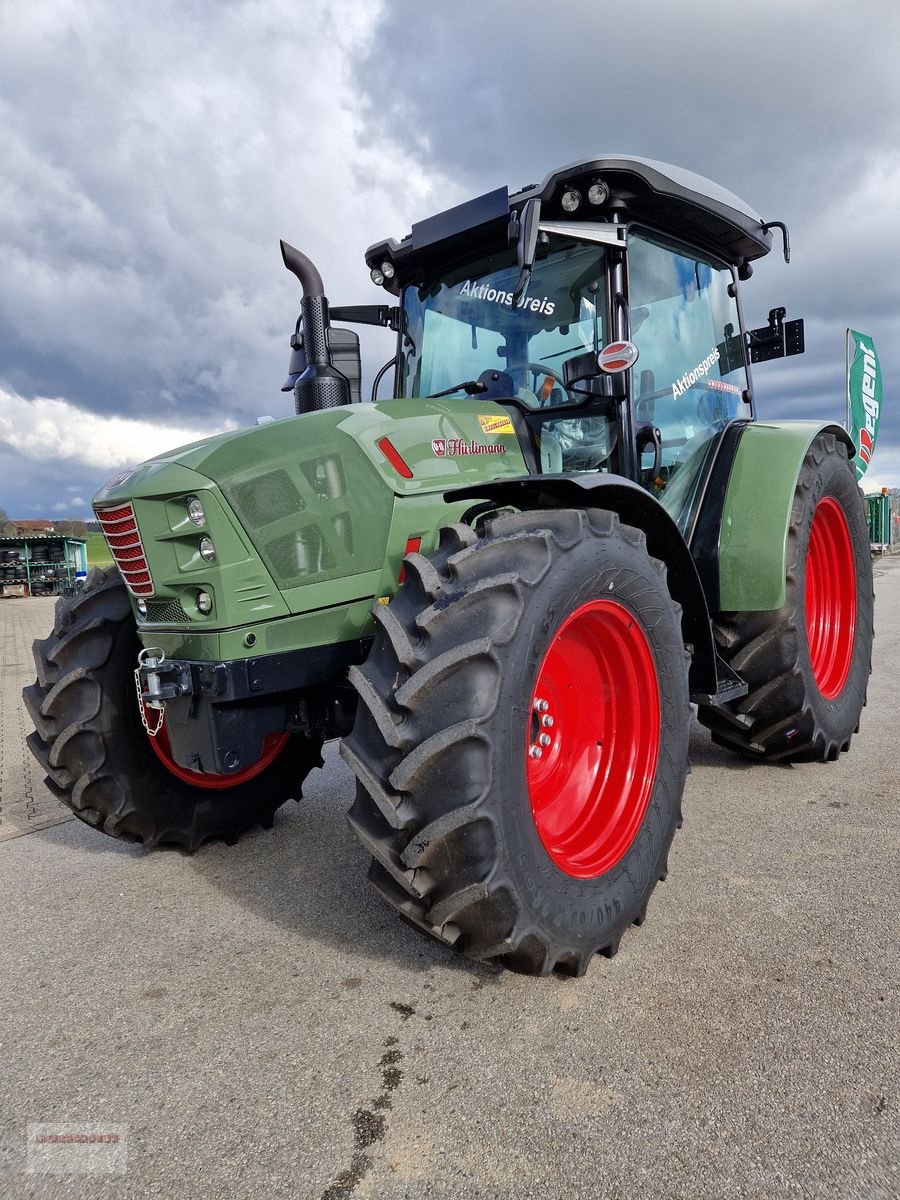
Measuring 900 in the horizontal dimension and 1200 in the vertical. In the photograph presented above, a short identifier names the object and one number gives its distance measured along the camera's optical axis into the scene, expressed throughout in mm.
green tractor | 1881
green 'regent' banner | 7383
